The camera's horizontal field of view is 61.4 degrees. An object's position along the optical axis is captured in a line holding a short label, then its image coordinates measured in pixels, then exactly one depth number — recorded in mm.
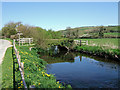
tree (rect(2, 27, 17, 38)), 31812
